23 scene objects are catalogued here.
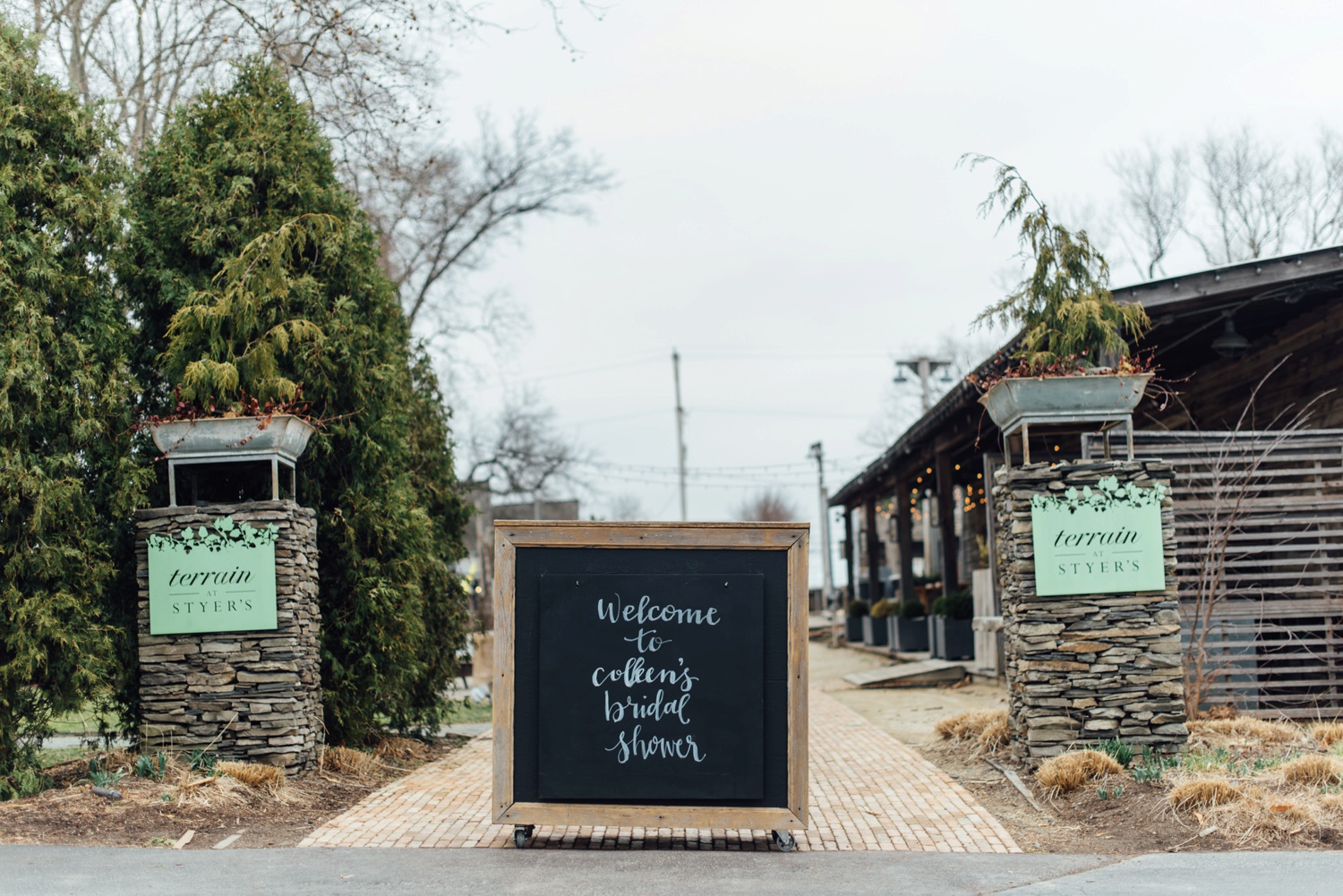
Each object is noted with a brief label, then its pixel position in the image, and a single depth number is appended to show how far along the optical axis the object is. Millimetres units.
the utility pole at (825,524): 44125
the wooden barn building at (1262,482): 9039
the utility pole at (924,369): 30047
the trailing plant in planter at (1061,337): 7445
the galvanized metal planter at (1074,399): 7410
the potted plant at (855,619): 25172
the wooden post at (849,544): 27984
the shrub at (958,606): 16625
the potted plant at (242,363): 7488
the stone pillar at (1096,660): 7184
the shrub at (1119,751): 6949
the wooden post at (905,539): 20656
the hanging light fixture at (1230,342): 11336
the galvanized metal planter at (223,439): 7461
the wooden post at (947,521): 16969
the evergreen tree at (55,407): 6633
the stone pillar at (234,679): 7293
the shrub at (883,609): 22178
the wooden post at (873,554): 23703
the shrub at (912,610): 19656
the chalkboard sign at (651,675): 5633
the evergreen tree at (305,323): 8023
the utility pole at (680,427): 40241
